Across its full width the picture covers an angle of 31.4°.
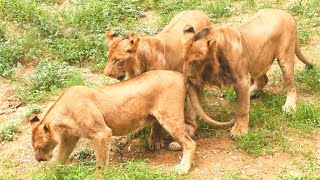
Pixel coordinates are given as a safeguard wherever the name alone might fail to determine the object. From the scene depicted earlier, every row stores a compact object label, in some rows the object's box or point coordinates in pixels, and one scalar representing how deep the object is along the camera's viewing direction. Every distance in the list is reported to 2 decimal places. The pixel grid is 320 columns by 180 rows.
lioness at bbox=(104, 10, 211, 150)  8.06
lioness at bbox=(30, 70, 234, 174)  6.97
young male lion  7.52
